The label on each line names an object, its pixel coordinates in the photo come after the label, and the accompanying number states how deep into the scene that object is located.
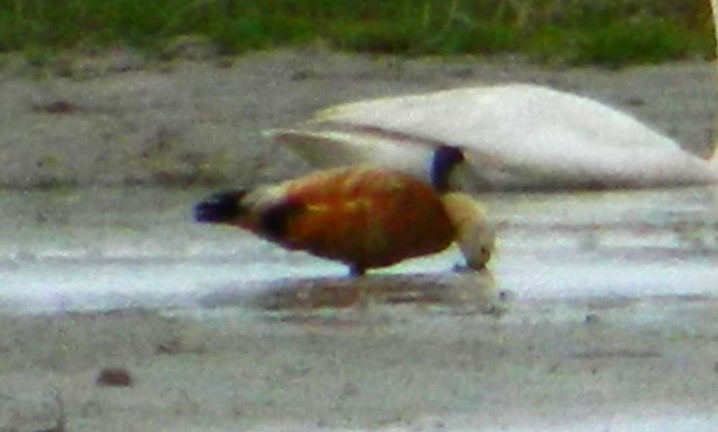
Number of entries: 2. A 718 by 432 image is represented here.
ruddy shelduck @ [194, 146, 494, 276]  15.46
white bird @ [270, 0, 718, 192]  19.94
